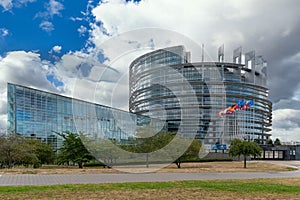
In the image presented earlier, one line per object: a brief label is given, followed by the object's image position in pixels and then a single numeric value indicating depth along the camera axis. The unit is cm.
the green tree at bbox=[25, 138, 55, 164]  3412
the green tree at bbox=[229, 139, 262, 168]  4006
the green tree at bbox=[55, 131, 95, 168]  3250
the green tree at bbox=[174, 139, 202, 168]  3728
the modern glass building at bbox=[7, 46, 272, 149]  3845
